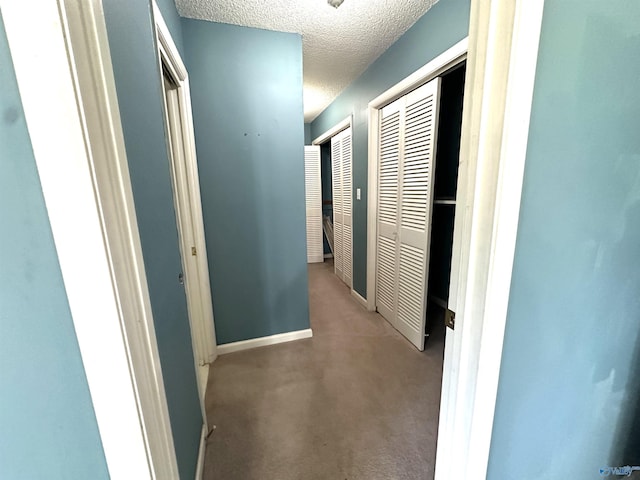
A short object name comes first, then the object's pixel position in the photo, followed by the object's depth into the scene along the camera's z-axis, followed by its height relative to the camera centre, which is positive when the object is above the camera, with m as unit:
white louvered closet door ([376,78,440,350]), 1.91 -0.11
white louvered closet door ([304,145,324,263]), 4.42 -0.21
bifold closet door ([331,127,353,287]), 3.20 -0.15
